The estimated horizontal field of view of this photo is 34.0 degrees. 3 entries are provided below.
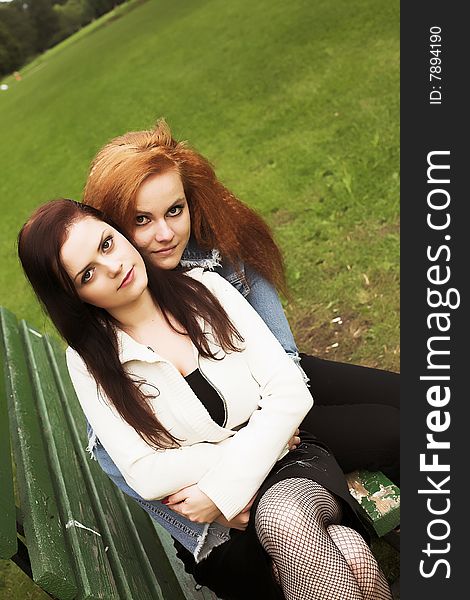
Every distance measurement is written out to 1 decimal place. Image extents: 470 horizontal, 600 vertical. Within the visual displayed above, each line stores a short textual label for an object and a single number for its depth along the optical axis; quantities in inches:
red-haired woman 99.9
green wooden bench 83.3
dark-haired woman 89.5
